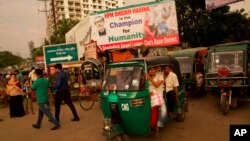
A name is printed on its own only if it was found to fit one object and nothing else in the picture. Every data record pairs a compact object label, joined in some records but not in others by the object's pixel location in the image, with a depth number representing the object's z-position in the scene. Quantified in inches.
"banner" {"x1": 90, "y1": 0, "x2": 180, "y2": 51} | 770.2
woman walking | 493.4
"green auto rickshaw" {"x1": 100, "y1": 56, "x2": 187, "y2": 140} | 269.9
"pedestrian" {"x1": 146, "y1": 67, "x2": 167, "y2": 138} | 290.7
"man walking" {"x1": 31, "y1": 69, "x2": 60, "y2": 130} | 371.9
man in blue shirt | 385.1
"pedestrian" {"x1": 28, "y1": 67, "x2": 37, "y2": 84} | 631.4
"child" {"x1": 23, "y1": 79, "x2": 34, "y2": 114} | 508.9
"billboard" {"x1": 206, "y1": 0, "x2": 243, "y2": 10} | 775.0
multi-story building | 4160.4
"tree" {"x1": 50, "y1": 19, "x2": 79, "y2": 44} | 1893.5
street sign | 676.7
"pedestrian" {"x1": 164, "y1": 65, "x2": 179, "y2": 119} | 330.3
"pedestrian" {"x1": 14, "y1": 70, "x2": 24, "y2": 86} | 663.1
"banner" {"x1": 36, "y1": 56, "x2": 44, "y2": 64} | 1612.5
